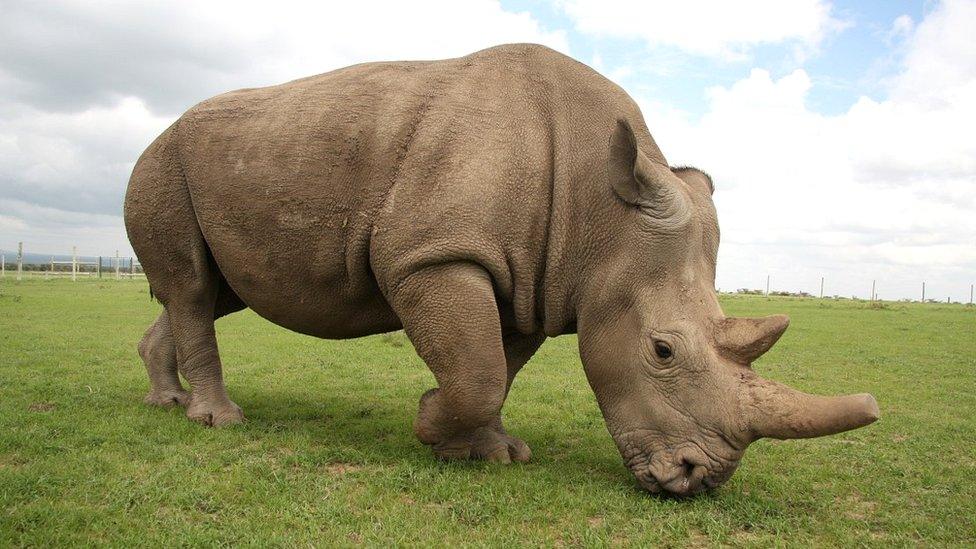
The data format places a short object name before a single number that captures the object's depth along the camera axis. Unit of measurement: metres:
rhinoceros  4.59
